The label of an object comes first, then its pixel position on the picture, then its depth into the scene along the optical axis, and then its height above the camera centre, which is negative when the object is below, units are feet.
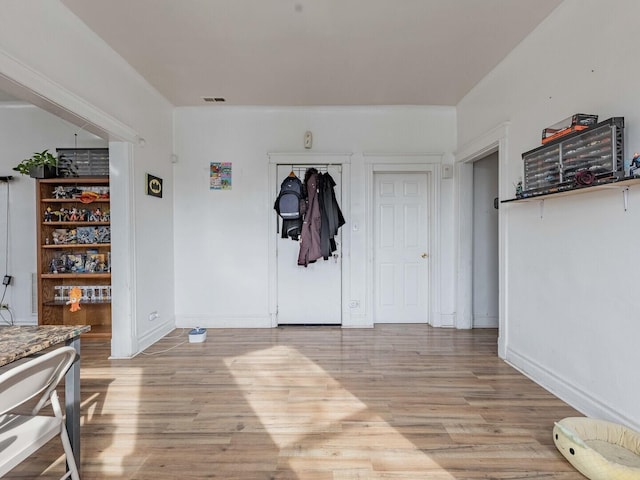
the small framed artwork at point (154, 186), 10.83 +1.81
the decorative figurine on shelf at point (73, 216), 11.53 +0.79
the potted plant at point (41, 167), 10.93 +2.46
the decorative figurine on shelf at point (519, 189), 8.24 +1.24
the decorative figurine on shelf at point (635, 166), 5.19 +1.14
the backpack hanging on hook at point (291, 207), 12.14 +1.14
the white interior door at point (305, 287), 12.98 -2.03
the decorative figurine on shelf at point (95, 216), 11.60 +0.80
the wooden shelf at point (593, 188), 5.22 +0.88
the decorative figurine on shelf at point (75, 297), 9.95 -1.84
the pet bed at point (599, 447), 4.60 -3.40
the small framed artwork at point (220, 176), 12.80 +2.46
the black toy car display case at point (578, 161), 5.50 +1.50
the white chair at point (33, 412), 3.41 -2.29
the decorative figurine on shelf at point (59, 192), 11.55 +1.65
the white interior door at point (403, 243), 13.28 -0.26
